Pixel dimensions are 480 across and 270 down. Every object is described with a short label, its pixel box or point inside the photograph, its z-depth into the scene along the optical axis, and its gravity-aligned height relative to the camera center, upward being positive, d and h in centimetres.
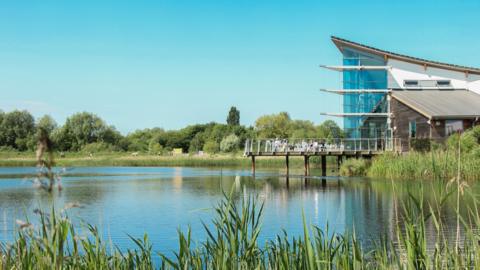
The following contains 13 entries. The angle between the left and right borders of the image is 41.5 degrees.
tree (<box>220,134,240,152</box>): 8425 +182
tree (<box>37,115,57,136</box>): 8082 +495
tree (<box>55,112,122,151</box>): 9212 +413
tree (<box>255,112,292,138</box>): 9188 +477
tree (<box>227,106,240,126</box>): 11344 +710
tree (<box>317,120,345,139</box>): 4466 +286
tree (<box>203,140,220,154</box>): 8427 +130
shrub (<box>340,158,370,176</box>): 3772 -70
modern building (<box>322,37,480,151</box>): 3919 +448
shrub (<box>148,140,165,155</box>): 8272 +131
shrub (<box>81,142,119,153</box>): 8075 +134
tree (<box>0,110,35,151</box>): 7800 +378
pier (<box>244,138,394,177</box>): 3909 +44
